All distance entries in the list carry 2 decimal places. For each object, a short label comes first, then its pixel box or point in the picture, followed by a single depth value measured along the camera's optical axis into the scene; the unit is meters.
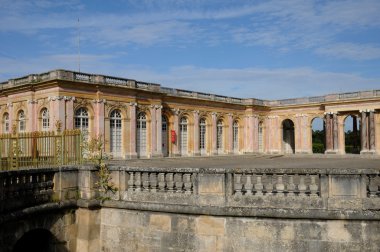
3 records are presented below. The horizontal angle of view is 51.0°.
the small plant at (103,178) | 8.07
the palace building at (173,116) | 24.89
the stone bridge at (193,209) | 6.42
